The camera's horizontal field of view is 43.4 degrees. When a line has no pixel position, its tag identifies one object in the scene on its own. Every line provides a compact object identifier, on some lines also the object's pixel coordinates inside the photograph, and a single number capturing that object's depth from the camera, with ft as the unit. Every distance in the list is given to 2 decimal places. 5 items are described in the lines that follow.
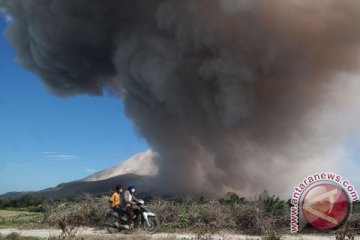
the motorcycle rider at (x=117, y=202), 44.12
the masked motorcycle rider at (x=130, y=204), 43.70
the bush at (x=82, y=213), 47.93
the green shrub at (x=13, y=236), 36.14
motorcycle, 43.96
